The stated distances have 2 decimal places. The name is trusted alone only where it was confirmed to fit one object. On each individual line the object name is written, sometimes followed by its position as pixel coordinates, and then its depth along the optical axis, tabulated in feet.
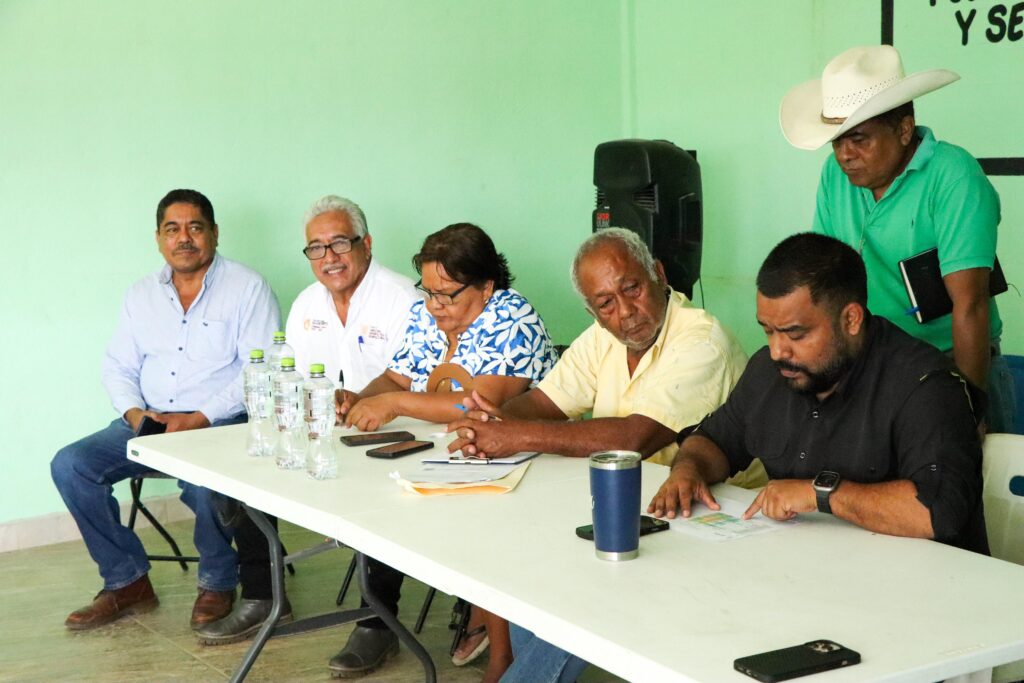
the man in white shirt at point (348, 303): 13.94
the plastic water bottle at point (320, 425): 9.24
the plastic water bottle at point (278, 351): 11.83
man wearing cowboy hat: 9.61
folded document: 8.40
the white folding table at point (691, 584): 5.26
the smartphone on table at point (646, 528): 7.09
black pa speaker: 14.92
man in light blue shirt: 14.48
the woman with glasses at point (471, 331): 11.45
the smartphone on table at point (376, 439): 10.46
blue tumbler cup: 6.41
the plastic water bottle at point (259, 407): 10.29
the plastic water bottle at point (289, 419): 9.67
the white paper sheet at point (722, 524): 7.12
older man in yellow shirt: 9.52
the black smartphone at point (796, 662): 4.93
